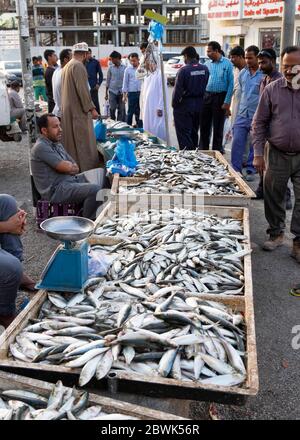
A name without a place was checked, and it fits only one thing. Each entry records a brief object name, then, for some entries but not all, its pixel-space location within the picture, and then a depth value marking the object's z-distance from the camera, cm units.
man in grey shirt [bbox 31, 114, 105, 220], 521
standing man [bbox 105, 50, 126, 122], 1260
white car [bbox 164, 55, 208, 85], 2938
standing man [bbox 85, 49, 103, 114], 1298
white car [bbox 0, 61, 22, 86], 2028
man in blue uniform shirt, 846
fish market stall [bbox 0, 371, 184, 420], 209
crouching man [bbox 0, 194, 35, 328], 338
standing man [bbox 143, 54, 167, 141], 885
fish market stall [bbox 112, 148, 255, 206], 522
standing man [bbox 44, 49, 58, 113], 1177
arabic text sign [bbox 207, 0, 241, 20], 2930
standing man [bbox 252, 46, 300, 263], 481
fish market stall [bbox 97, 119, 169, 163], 713
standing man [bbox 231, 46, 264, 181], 742
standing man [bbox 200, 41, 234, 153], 858
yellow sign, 771
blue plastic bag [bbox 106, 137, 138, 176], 615
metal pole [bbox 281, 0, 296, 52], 762
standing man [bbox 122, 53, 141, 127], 1203
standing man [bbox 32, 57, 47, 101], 1466
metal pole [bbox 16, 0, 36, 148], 547
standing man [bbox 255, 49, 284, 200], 620
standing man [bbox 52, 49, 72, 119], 925
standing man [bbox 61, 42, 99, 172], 700
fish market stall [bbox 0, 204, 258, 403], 234
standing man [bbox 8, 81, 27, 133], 1016
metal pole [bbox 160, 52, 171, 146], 844
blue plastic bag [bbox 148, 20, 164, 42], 832
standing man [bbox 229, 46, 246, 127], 826
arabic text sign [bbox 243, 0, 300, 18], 2624
